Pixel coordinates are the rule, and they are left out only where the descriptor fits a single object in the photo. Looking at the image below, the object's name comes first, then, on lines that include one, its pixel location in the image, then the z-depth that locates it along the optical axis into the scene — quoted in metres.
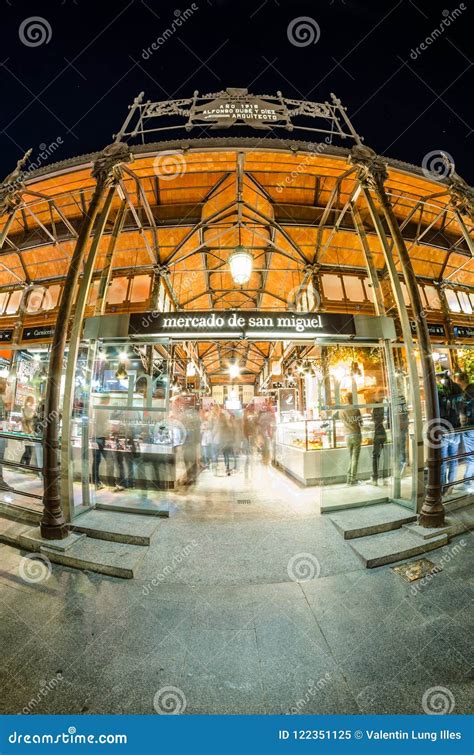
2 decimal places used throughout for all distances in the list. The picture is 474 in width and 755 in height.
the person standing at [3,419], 7.12
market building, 5.38
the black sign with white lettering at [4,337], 8.18
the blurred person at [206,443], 11.31
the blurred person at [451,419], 5.95
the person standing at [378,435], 7.08
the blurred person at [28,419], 7.68
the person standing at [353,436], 7.20
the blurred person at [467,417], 6.03
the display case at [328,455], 7.91
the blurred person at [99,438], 6.50
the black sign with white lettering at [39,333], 6.48
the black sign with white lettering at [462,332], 6.92
